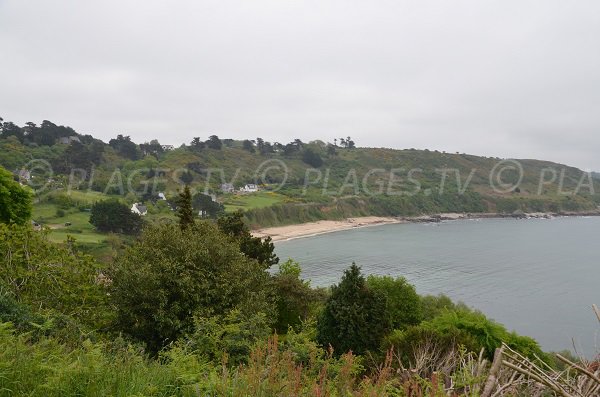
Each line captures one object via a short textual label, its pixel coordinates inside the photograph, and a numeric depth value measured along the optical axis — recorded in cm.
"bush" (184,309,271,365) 1028
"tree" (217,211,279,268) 2581
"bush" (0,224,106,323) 1153
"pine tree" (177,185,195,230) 2233
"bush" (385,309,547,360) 1344
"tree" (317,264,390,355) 1775
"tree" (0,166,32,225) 2100
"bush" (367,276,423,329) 2134
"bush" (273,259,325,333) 2119
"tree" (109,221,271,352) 1305
